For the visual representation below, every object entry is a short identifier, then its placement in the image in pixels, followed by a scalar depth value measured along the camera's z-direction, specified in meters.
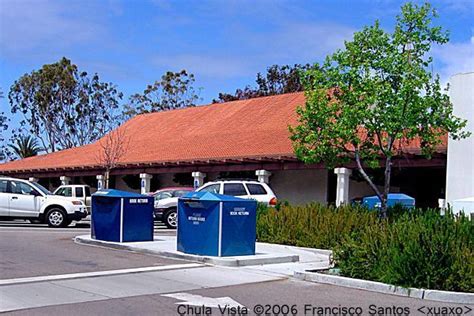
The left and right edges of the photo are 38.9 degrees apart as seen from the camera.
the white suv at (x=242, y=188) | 23.41
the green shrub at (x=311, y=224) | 16.31
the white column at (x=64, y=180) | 42.41
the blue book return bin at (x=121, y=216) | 16.31
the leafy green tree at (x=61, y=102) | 64.31
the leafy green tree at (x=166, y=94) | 67.81
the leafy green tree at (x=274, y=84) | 63.00
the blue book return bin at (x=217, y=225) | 13.68
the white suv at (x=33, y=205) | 23.23
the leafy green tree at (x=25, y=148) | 60.91
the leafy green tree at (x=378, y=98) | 16.36
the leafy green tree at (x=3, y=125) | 65.88
